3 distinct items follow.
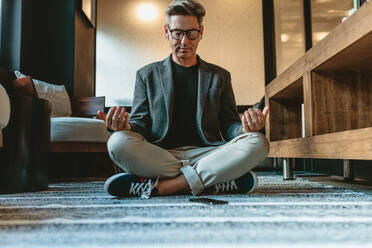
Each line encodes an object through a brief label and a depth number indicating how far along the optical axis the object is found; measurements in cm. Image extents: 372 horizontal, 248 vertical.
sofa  196
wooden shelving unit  102
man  111
